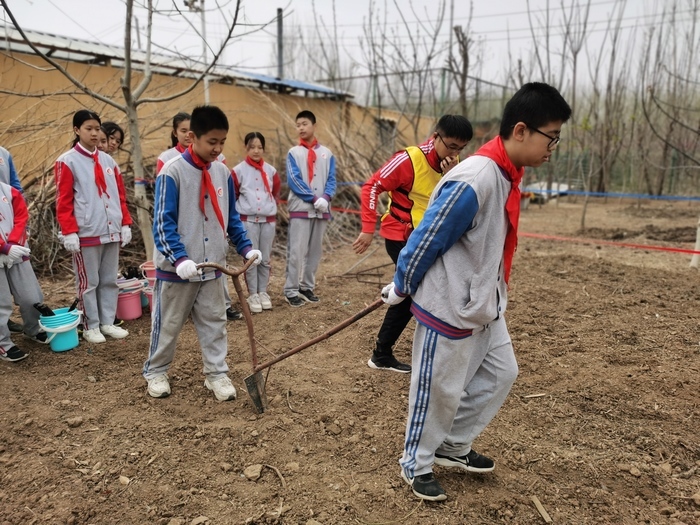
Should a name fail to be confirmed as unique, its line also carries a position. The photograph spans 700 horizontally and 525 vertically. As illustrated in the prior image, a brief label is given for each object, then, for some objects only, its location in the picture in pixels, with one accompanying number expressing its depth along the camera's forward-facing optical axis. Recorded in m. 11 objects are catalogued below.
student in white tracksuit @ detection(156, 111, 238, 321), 4.22
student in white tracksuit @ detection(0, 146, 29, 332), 4.04
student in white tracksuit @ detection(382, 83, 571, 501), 1.89
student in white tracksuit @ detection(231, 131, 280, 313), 4.91
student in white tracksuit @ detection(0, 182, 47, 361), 3.59
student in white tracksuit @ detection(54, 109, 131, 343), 3.80
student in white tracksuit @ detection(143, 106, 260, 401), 2.78
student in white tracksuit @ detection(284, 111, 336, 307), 5.11
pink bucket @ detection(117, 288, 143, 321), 4.50
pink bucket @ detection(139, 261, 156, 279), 4.59
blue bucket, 3.75
